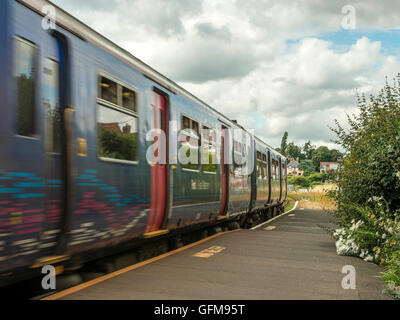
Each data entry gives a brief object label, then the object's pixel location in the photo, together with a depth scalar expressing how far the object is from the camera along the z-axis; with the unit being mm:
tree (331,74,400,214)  8234
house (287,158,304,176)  136625
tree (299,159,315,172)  137325
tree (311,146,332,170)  139875
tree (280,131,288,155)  117000
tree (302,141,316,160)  156000
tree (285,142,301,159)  134900
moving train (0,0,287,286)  4000
